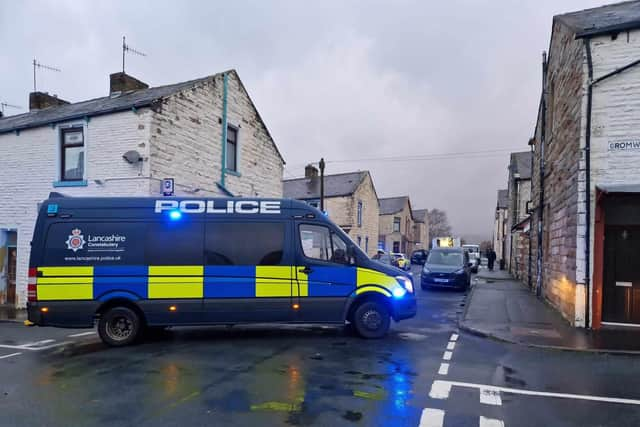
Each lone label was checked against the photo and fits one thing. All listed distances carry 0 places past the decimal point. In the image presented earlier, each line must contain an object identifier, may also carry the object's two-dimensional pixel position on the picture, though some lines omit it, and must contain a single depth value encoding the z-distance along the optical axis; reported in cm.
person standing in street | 3670
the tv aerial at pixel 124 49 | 1681
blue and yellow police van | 830
